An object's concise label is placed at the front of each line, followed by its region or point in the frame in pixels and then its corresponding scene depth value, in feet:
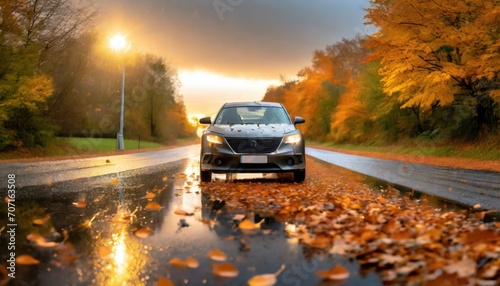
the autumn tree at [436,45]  50.26
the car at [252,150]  28.89
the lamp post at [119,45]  111.34
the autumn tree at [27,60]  70.45
